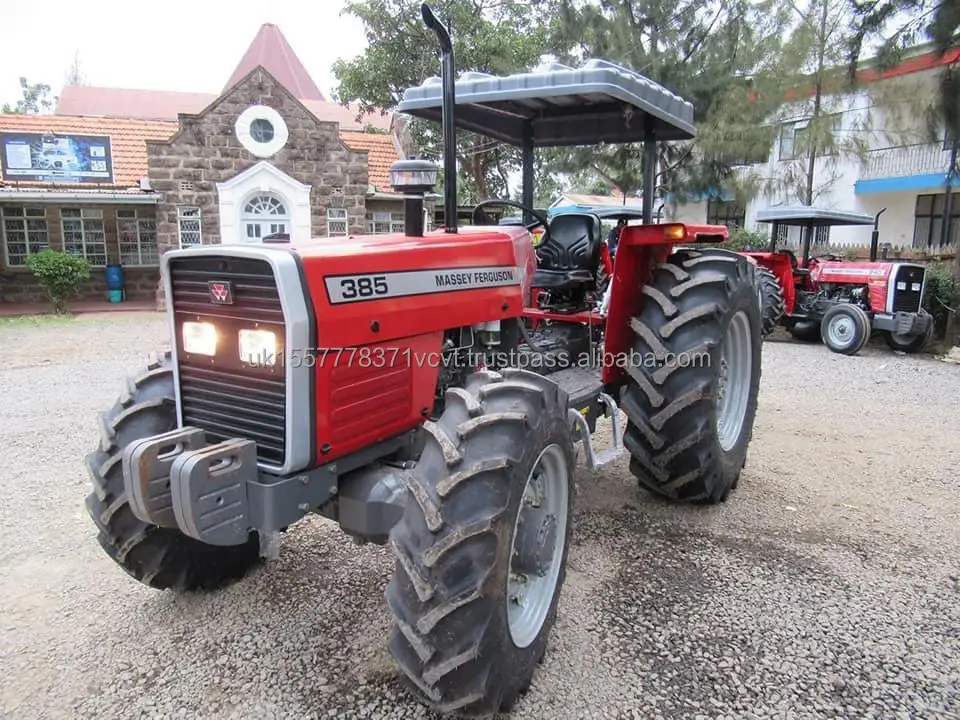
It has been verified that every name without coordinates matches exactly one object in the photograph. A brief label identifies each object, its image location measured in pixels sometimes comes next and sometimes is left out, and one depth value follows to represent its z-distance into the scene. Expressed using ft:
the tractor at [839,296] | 33.63
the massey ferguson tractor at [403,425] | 6.95
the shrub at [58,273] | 44.80
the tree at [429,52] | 54.75
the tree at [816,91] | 42.98
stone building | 46.19
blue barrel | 51.34
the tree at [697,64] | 47.34
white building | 39.83
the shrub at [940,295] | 35.29
